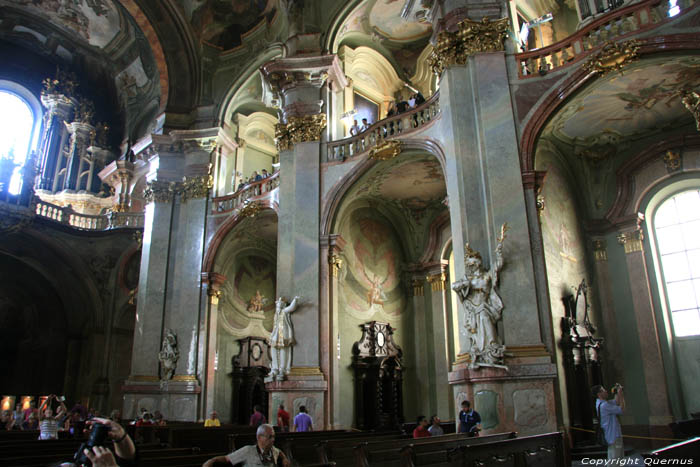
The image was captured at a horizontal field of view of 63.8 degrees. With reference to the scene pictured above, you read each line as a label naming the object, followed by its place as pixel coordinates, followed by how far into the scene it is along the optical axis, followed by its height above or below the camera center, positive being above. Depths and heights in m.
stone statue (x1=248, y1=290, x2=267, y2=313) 19.55 +3.58
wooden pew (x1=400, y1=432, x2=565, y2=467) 5.21 -0.48
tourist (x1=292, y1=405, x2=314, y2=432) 11.39 -0.26
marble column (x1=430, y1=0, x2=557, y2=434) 9.63 +3.69
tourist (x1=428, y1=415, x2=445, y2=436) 9.43 -0.37
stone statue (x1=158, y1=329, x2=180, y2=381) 16.80 +1.59
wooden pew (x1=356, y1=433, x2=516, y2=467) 5.32 -0.42
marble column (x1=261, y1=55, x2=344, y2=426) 13.32 +5.05
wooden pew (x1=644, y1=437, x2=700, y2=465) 3.90 -0.35
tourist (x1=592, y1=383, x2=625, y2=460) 7.26 -0.25
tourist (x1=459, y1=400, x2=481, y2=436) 8.89 -0.21
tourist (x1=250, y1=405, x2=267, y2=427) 11.90 -0.17
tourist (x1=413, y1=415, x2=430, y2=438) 9.40 -0.40
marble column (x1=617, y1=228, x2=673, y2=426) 12.50 +1.63
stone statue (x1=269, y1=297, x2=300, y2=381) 13.54 +1.55
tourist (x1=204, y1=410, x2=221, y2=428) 13.05 -0.24
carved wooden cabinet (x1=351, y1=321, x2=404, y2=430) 15.34 +0.73
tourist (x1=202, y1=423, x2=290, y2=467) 4.22 -0.32
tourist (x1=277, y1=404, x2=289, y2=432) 11.77 -0.20
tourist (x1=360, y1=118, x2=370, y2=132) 15.07 +7.35
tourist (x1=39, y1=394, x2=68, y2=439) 9.09 -0.20
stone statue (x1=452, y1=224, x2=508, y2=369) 9.82 +1.69
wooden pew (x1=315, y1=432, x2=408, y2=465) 6.45 -0.49
